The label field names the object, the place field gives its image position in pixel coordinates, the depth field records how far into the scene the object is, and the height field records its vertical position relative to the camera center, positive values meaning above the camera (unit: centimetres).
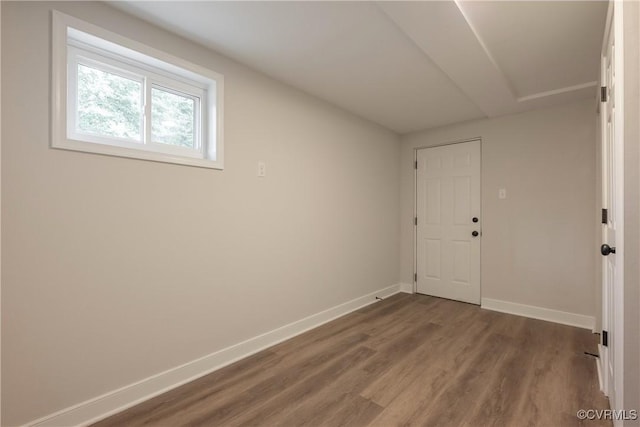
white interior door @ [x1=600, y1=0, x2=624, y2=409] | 121 -10
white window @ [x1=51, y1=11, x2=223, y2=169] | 155 +73
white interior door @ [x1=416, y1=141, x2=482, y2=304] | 371 -12
